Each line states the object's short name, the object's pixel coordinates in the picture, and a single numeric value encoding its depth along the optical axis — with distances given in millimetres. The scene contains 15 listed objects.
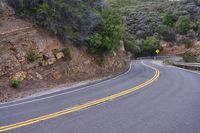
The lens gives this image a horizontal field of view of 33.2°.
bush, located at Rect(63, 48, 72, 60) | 23141
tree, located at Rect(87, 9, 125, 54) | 27156
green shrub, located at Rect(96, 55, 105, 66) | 28167
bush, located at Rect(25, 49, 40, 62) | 19503
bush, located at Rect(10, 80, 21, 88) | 17141
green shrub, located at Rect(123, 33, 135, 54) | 65481
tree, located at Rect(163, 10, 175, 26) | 91125
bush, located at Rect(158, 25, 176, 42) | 86000
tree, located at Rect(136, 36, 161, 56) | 83400
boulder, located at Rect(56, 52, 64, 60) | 22205
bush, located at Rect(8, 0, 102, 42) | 21859
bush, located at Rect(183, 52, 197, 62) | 56781
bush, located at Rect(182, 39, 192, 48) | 78756
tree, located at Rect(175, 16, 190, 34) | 84056
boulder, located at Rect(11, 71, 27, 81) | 17966
